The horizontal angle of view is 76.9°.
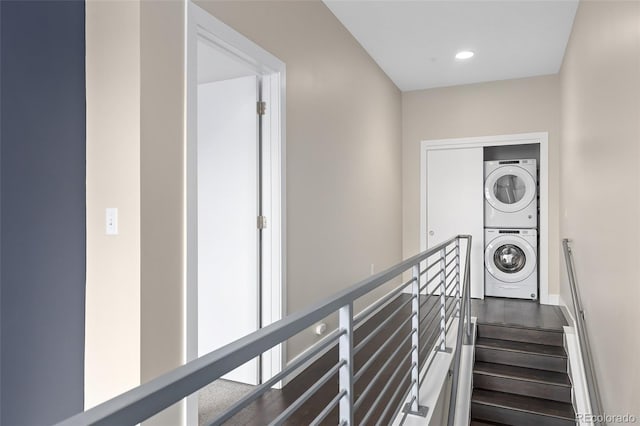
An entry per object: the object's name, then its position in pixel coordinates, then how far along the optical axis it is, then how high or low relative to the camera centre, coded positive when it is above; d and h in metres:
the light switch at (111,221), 1.66 -0.03
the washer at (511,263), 4.94 -0.59
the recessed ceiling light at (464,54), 4.13 +1.67
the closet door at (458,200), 5.15 +0.20
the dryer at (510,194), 4.98 +0.27
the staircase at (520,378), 3.35 -1.43
